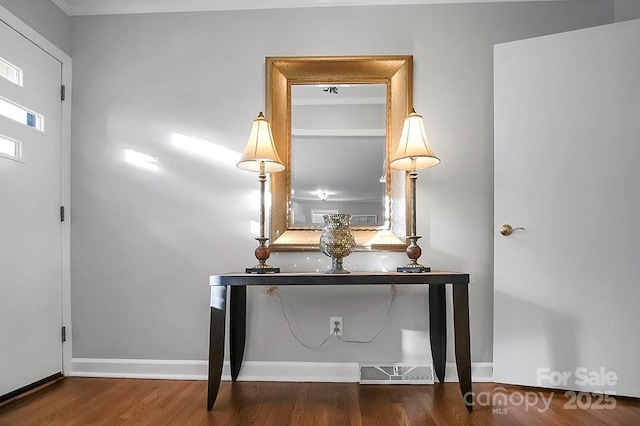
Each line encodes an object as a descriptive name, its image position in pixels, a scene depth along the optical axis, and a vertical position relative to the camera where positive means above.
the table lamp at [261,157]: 2.25 +0.28
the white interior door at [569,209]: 2.17 +0.01
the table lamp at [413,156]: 2.23 +0.28
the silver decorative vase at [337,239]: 2.22 -0.15
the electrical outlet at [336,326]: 2.48 -0.67
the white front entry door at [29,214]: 2.16 -0.02
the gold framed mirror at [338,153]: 2.52 +0.52
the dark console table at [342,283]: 1.98 -0.38
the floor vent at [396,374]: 2.38 -0.91
